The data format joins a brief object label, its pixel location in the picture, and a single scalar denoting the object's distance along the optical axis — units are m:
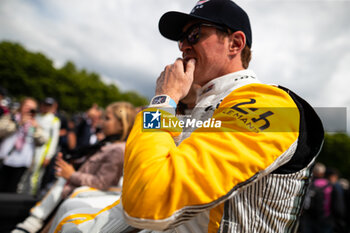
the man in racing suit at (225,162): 0.85
